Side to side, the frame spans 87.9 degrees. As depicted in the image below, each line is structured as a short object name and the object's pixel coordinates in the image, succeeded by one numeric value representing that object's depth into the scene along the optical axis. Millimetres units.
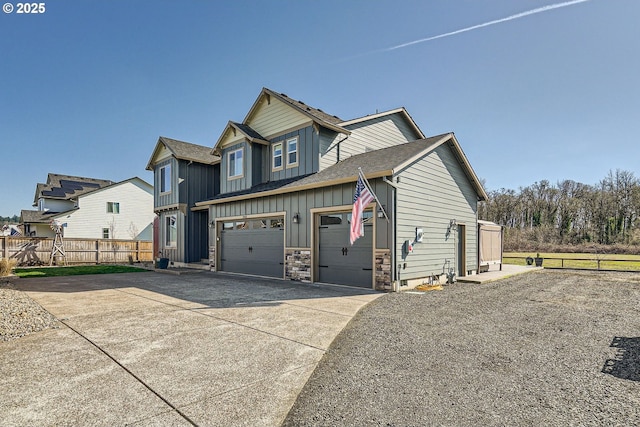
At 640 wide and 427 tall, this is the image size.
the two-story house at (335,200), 9469
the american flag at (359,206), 8492
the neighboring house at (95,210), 26875
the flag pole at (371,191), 8805
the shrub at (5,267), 13140
